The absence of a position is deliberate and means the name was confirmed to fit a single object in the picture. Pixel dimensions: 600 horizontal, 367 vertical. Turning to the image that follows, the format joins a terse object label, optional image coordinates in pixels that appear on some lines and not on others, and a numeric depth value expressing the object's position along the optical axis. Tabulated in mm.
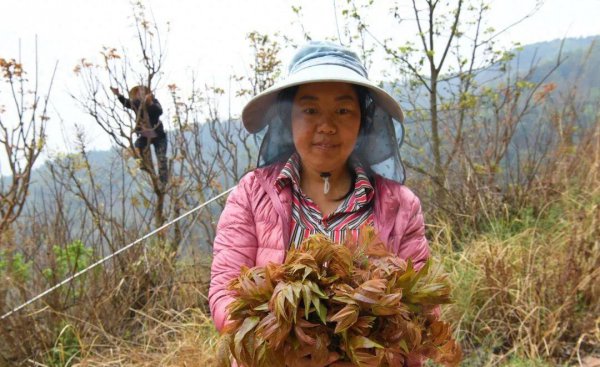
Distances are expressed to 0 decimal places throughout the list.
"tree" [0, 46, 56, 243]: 3680
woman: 1668
